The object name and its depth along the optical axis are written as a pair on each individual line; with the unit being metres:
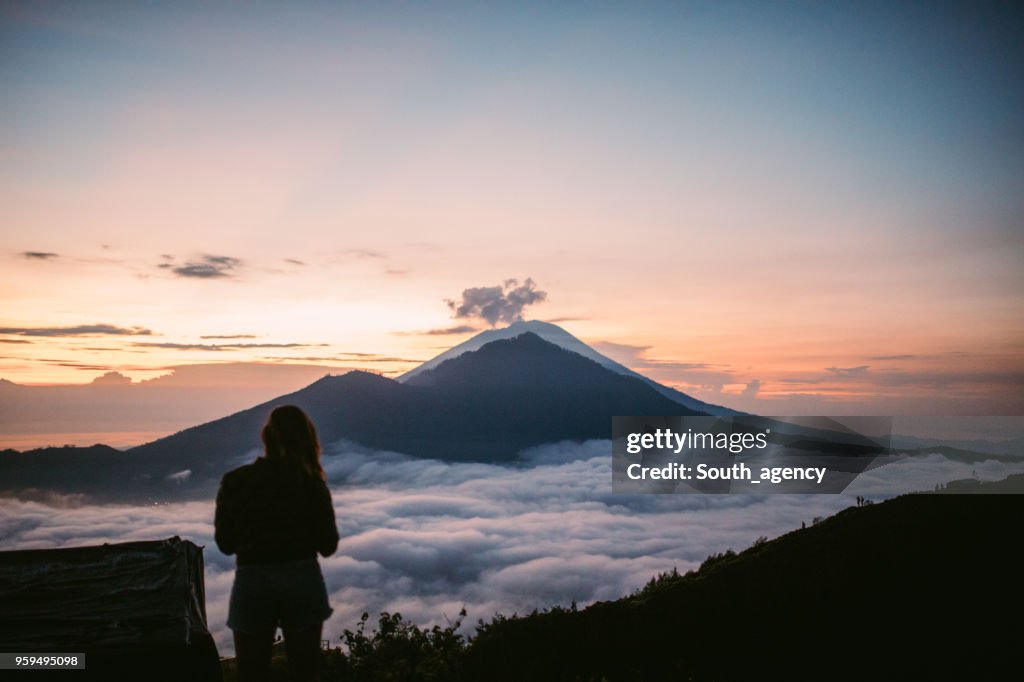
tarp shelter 6.52
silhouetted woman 5.30
